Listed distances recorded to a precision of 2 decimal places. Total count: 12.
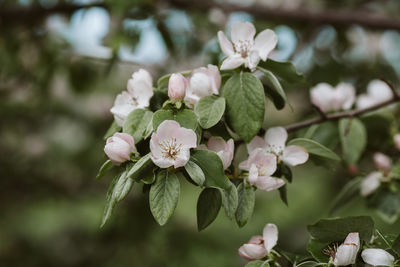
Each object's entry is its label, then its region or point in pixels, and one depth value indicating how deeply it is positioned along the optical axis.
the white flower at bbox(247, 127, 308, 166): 0.99
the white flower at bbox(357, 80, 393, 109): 1.19
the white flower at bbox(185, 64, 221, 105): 0.96
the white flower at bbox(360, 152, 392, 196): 1.12
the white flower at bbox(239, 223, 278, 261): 0.94
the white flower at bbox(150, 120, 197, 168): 0.90
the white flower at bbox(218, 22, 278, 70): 0.96
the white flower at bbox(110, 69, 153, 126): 0.98
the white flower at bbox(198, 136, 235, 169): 0.94
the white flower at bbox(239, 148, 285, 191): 0.95
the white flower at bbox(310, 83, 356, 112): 1.14
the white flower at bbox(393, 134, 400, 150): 1.12
